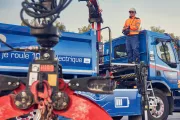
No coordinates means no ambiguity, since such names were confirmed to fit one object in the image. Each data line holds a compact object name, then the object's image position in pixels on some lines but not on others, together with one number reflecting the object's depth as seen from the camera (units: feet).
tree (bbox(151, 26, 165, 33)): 101.97
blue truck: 18.57
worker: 28.84
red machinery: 7.90
